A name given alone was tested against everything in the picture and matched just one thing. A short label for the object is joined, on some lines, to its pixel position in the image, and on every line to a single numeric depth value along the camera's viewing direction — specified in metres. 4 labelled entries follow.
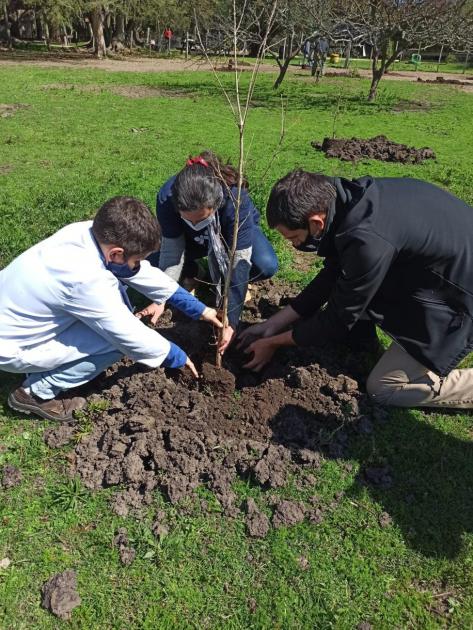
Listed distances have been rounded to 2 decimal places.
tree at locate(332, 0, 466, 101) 14.31
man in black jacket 2.68
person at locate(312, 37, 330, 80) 19.34
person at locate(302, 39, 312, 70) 22.69
